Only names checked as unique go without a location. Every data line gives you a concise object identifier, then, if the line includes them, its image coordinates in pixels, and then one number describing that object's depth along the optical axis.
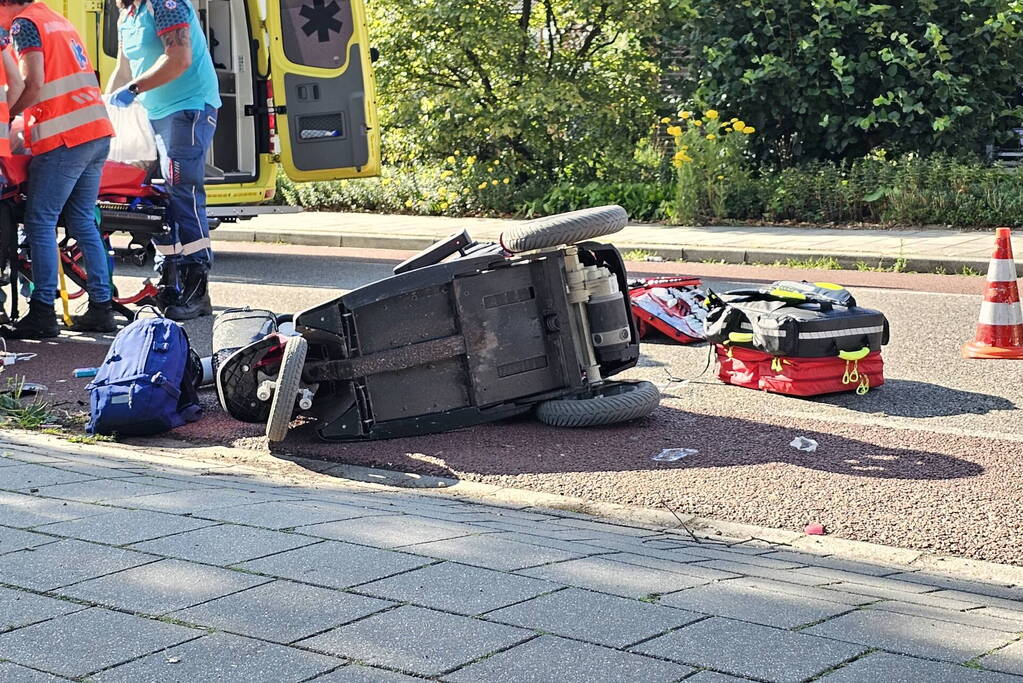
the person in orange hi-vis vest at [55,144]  8.21
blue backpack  6.20
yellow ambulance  12.19
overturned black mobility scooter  5.94
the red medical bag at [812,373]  6.77
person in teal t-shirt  9.02
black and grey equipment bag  6.70
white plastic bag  9.41
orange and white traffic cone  7.73
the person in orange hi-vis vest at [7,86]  7.99
